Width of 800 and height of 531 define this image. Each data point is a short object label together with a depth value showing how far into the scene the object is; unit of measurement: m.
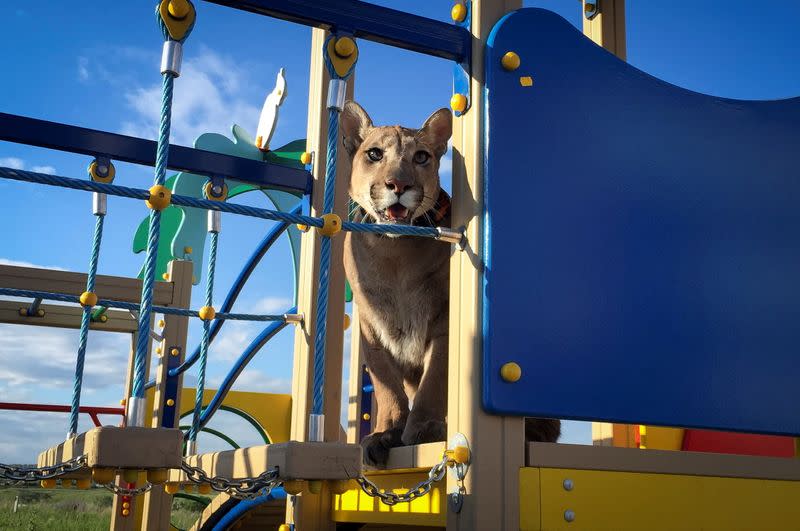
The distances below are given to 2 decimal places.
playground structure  1.73
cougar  2.40
